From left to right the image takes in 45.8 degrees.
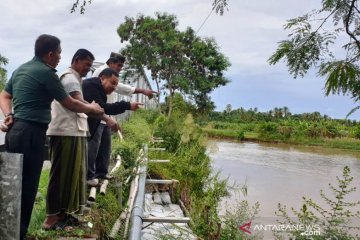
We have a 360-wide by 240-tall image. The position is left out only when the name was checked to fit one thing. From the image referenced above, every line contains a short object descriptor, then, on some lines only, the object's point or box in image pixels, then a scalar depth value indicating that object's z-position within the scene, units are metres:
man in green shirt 2.53
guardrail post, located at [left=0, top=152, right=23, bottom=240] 1.89
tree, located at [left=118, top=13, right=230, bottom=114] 23.28
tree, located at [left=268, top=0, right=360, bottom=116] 2.65
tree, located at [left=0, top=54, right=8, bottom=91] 17.81
